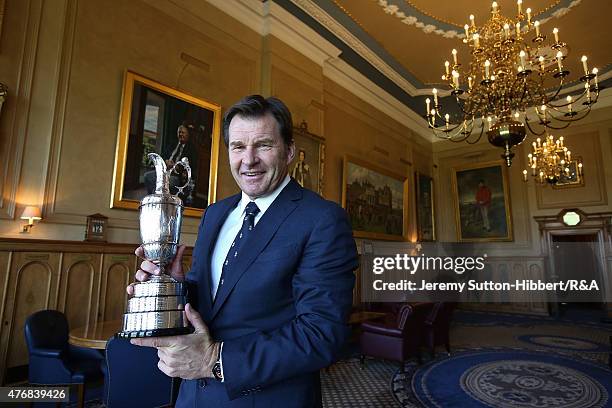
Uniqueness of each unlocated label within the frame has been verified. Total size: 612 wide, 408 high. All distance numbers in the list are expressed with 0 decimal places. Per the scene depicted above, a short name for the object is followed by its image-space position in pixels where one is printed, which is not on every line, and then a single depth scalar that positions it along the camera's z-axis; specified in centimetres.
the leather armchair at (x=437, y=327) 563
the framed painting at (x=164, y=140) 454
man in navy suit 91
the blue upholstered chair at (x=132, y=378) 226
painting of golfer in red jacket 1141
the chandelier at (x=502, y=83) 438
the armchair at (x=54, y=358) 294
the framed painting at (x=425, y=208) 1130
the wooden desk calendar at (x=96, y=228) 414
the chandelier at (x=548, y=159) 784
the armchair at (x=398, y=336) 497
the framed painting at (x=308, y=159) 673
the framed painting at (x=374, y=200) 858
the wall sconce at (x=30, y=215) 365
